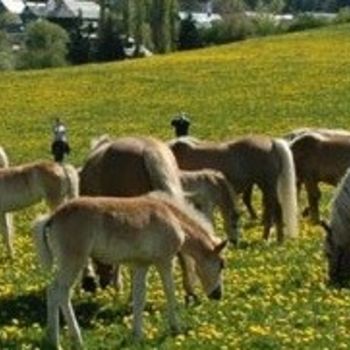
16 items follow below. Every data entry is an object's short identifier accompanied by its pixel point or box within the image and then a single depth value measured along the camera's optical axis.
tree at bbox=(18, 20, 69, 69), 98.56
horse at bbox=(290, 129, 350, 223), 22.38
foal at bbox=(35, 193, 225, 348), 12.28
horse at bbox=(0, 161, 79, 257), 18.28
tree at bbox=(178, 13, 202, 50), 100.00
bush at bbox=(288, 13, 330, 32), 97.31
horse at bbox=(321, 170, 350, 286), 16.20
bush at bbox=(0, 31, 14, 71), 102.75
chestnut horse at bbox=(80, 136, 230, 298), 14.84
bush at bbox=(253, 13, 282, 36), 107.69
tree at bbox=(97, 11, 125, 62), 92.00
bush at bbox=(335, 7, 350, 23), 94.65
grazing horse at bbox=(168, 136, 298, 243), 20.06
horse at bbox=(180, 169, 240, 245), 18.00
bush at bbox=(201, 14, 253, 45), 105.00
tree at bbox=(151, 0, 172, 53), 106.19
